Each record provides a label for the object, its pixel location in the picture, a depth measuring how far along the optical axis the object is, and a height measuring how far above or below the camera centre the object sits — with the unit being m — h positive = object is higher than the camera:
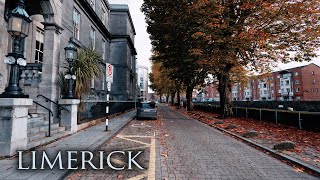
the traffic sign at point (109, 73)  10.52 +1.29
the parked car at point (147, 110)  18.14 -1.05
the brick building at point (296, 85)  62.50 +4.37
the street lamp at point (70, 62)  9.45 +1.66
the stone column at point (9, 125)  5.34 -0.70
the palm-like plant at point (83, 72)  10.36 +1.32
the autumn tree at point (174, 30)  15.57 +5.62
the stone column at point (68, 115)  9.20 -0.76
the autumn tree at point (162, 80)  42.13 +3.89
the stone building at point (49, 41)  9.88 +3.20
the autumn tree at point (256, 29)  12.88 +4.63
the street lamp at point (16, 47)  5.59 +1.40
